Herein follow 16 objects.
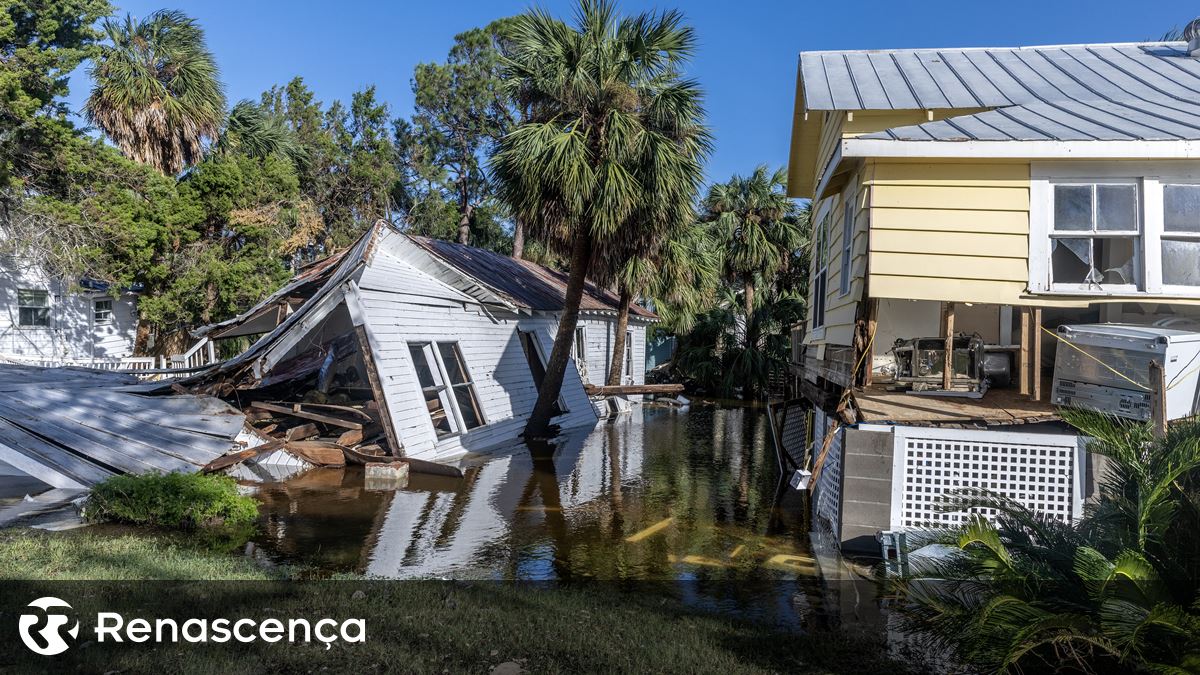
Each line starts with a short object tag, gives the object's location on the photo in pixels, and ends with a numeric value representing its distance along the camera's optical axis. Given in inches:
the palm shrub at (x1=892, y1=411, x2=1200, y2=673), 151.3
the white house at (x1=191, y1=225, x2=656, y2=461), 487.2
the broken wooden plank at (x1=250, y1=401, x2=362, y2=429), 520.4
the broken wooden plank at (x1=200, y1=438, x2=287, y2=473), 430.6
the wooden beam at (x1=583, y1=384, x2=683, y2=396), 762.2
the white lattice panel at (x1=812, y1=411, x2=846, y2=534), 307.2
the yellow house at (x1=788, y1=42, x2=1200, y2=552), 307.9
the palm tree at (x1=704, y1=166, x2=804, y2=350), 1099.9
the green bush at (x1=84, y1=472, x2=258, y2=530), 322.7
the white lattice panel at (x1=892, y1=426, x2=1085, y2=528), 289.1
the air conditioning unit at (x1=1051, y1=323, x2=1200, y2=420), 260.2
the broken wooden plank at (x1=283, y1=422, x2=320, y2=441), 508.5
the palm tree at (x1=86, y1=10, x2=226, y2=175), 786.8
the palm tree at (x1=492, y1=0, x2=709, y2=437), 543.8
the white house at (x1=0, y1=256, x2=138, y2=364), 740.0
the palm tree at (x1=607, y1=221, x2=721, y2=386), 789.9
